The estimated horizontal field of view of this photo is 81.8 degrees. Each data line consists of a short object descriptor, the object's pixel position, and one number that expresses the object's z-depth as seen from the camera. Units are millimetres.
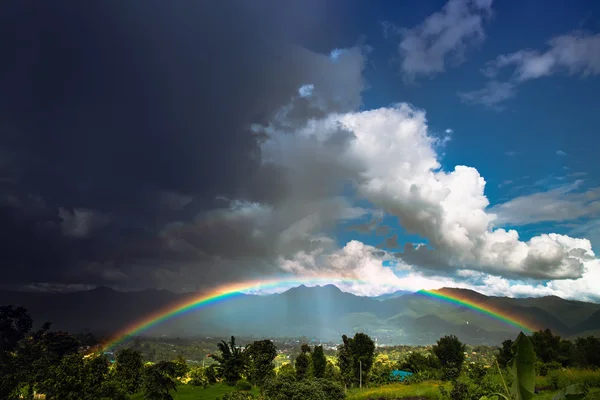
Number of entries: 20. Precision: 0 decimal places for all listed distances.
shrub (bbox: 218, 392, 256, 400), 19609
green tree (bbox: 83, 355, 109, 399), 17420
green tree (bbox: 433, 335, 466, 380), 57397
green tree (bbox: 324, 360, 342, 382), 49294
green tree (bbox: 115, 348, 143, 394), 43250
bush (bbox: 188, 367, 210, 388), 52062
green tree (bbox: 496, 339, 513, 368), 49725
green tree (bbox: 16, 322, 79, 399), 54375
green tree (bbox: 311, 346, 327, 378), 51775
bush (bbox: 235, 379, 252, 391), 47606
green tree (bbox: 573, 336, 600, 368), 43125
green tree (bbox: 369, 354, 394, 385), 51875
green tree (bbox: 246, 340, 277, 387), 47531
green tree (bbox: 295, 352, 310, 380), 55481
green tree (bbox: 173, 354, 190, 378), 54281
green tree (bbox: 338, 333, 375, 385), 50094
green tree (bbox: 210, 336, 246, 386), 52719
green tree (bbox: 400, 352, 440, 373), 60900
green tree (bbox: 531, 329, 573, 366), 48188
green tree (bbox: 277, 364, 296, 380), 59781
